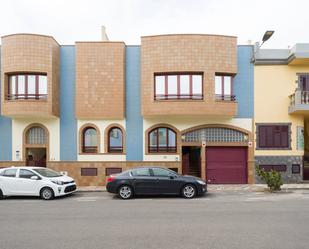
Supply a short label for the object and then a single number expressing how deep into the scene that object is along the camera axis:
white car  12.09
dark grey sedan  12.15
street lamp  14.68
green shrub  13.58
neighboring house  16.44
